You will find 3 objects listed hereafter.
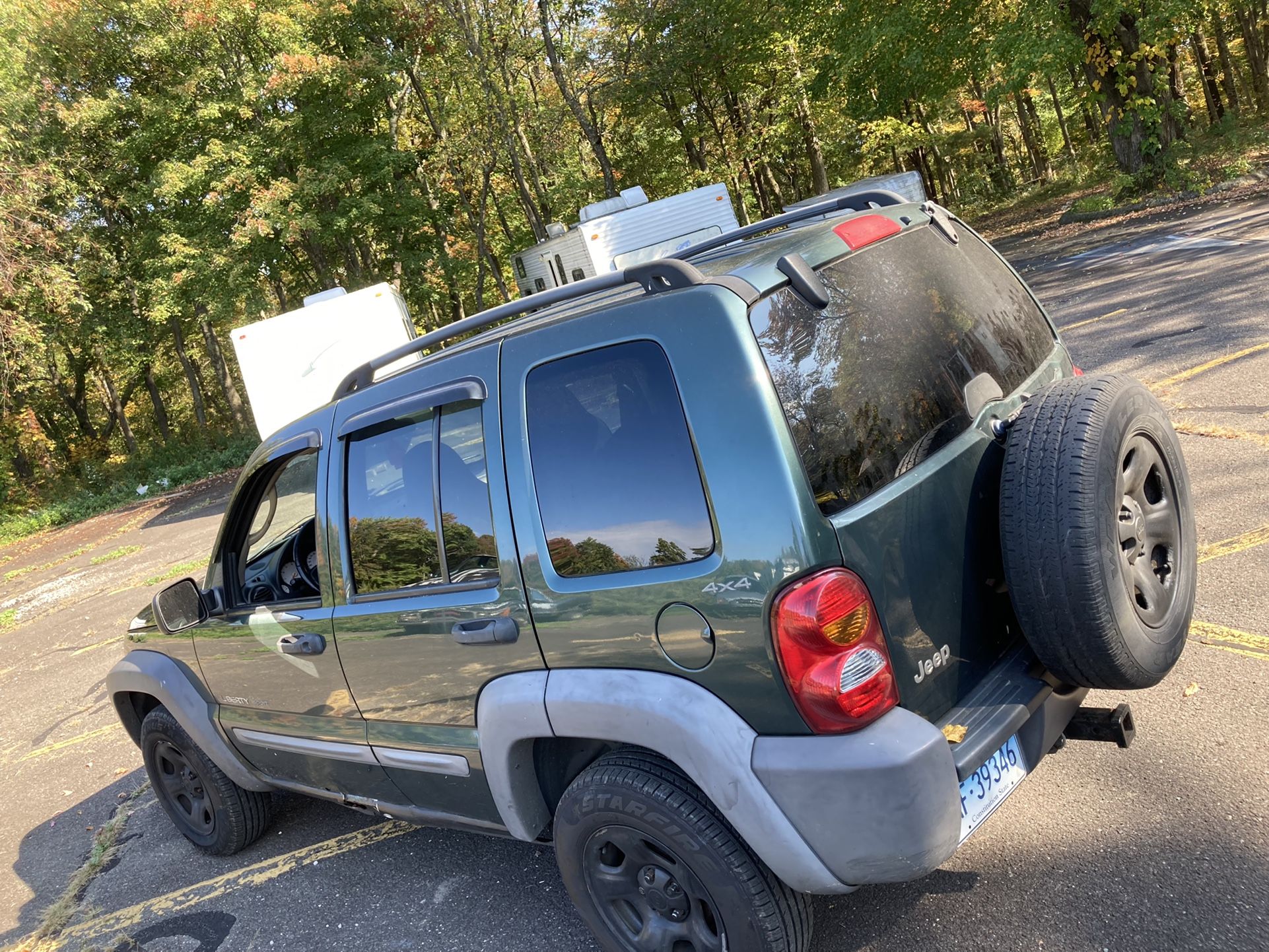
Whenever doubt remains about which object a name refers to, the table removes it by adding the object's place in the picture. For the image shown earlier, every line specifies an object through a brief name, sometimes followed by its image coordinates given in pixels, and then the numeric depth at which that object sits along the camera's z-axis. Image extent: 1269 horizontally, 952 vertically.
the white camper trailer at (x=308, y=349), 13.84
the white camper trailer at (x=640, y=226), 14.84
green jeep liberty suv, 2.20
